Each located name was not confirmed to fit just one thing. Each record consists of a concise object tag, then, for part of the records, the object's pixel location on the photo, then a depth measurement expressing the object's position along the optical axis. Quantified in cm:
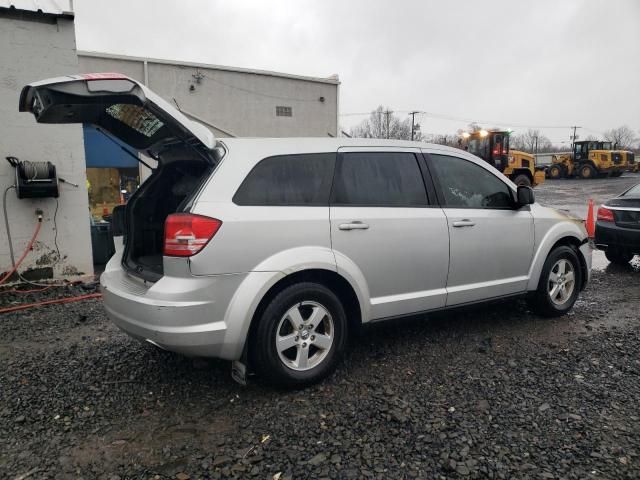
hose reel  562
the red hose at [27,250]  583
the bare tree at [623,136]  10038
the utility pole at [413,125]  5816
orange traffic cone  1000
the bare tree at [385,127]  6375
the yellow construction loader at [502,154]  2059
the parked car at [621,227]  660
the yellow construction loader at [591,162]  3162
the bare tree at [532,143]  9176
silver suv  279
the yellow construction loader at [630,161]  3225
